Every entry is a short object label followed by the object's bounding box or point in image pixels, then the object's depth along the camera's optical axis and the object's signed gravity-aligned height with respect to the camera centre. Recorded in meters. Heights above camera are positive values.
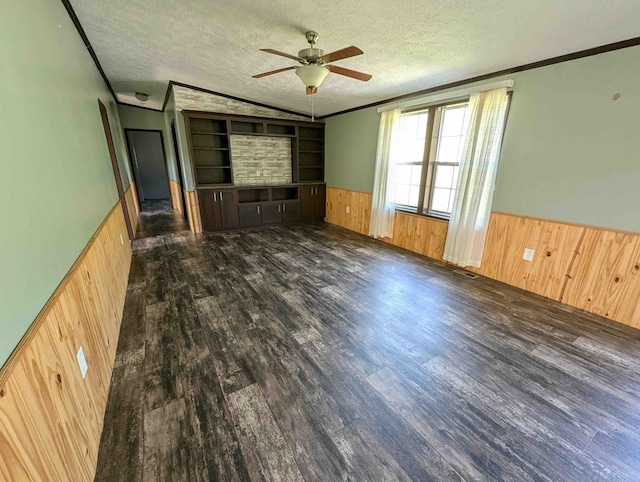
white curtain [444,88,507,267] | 2.92 -0.12
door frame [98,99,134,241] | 3.65 +0.08
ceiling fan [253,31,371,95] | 2.07 +0.82
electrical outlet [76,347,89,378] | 1.31 -0.96
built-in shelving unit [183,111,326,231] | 4.96 -0.20
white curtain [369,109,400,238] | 4.16 -0.21
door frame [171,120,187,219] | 5.41 +0.10
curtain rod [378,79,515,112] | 2.83 +0.87
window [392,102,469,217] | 3.55 +0.13
